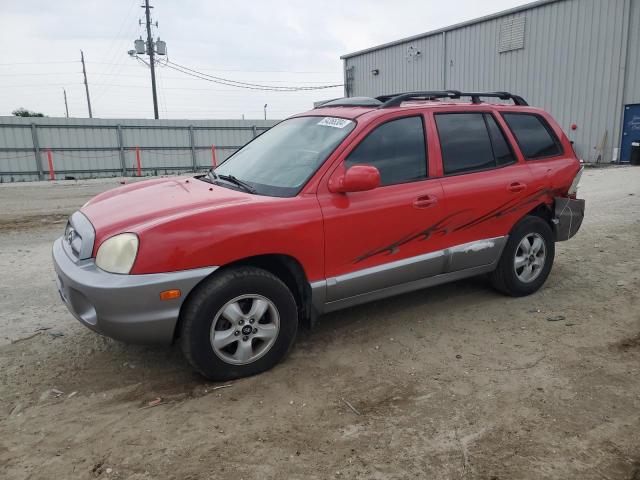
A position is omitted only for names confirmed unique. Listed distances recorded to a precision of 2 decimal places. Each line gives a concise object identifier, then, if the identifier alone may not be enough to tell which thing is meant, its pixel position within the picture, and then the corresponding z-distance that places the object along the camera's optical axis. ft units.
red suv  9.78
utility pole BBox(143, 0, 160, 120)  110.26
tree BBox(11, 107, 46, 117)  127.65
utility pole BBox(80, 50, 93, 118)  178.23
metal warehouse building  60.23
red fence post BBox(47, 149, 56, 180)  64.23
